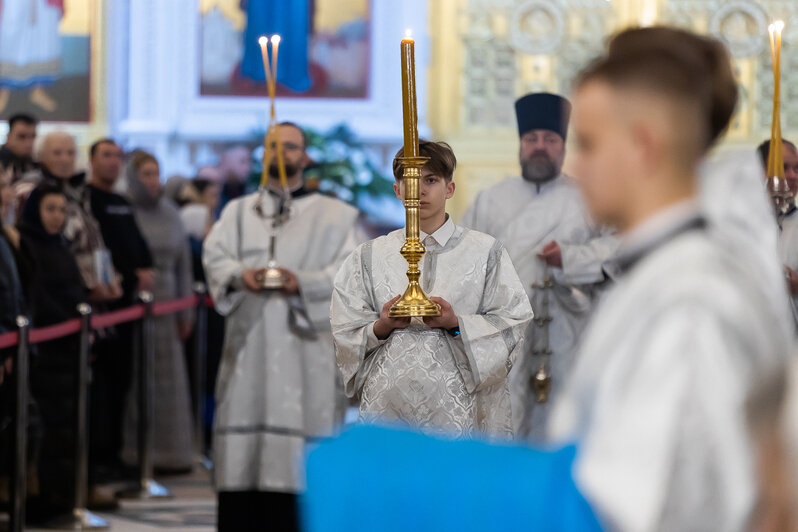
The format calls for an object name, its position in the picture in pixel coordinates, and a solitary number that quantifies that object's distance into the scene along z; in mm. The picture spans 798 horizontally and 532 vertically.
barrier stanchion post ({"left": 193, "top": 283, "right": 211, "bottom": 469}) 13785
